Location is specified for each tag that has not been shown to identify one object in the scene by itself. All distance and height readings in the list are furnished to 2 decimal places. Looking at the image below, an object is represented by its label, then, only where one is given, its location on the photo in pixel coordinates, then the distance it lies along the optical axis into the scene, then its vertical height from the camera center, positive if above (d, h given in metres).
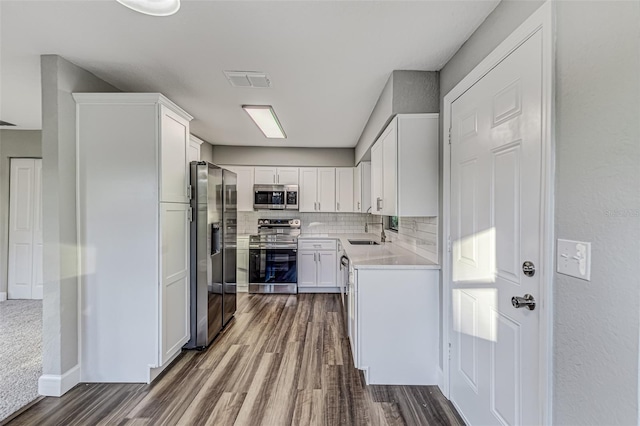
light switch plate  0.99 -0.16
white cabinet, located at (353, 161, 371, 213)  4.29 +0.40
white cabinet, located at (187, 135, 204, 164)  2.77 +0.63
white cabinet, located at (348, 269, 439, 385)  2.19 -0.83
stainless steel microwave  4.82 +0.26
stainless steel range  4.65 -0.85
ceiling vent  2.29 +1.09
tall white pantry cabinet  2.18 -0.16
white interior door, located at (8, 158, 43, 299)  4.09 -0.29
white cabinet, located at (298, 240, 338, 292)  4.71 -0.86
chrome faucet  4.02 -0.28
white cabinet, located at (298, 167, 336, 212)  4.96 +0.36
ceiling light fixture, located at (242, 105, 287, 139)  3.06 +1.09
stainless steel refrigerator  2.69 -0.40
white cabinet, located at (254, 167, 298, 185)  4.92 +0.62
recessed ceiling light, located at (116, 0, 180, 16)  1.26 +0.90
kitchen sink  3.89 -0.41
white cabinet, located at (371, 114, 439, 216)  2.27 +0.38
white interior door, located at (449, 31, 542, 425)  1.25 -0.13
